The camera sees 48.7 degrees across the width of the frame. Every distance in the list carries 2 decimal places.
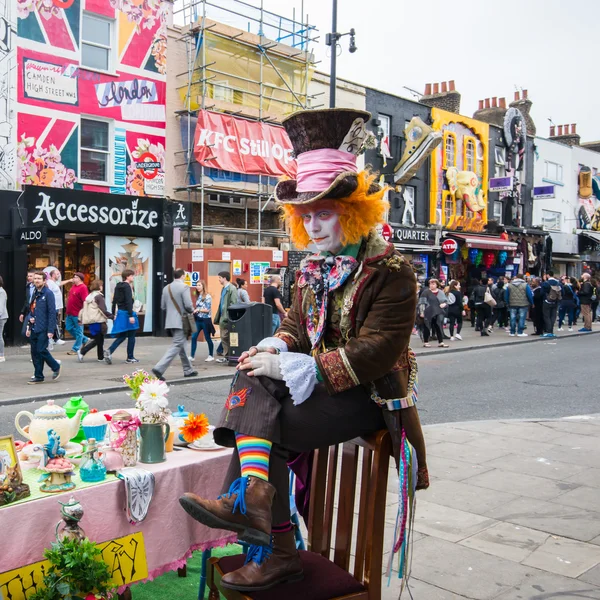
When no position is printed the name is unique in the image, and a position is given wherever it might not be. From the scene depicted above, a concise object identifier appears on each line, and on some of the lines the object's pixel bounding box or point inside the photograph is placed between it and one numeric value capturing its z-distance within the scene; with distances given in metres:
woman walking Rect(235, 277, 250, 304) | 13.73
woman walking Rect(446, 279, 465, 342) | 18.36
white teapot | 3.07
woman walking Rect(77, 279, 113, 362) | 12.50
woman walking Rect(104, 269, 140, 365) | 12.55
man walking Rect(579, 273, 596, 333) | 20.77
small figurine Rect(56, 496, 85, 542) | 2.51
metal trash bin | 12.30
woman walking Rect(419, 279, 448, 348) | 16.64
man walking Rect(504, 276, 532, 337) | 19.05
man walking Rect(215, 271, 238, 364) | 13.01
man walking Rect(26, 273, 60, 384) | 10.02
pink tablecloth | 2.50
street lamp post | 15.76
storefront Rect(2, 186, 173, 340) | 14.89
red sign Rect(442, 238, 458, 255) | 25.41
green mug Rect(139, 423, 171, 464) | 3.00
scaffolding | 18.28
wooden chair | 2.58
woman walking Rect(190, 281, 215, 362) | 13.23
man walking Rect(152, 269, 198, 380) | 10.74
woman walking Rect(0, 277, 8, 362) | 12.54
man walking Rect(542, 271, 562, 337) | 19.52
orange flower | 3.32
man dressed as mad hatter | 2.49
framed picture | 2.61
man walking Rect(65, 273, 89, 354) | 13.89
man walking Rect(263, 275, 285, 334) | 14.04
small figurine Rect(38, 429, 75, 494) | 2.67
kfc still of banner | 17.77
